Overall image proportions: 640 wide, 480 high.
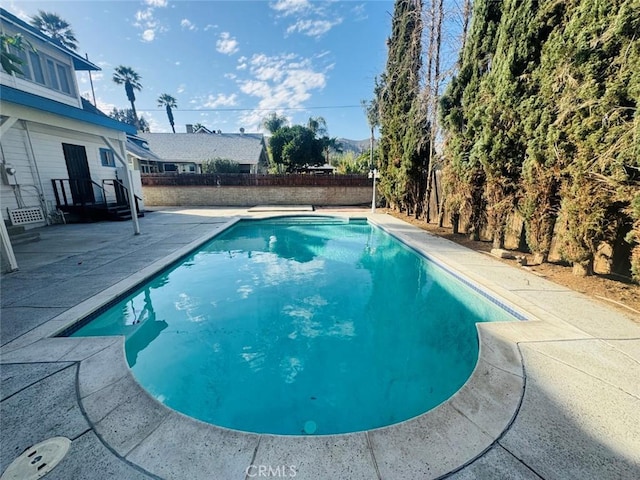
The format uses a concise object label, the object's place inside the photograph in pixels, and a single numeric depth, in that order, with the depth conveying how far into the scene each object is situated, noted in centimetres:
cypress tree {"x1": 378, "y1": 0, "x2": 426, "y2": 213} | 1016
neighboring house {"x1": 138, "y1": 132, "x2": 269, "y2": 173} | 2373
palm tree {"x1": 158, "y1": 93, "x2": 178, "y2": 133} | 4203
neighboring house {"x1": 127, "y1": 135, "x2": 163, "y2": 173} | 1429
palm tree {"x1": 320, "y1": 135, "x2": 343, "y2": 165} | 2585
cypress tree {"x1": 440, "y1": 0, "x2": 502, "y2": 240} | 629
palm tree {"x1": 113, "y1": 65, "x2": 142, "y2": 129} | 3540
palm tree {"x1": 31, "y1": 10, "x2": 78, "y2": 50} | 2417
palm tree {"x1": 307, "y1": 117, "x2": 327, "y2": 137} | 3045
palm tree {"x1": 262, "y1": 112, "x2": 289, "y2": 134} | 2859
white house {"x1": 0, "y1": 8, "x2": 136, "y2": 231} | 789
